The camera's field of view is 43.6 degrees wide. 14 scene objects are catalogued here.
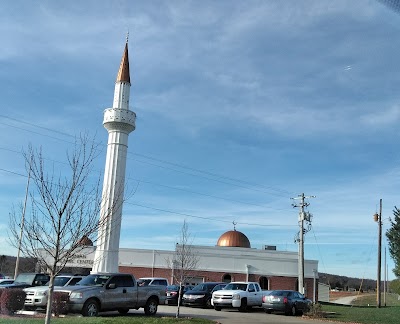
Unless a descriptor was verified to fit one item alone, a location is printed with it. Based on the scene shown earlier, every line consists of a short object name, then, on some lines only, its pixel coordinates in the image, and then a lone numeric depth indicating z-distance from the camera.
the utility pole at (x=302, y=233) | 40.94
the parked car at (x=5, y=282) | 29.18
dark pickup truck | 18.19
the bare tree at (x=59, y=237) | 11.52
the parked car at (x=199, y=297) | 28.42
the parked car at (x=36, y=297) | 19.16
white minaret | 40.88
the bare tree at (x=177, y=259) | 44.27
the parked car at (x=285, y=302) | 25.58
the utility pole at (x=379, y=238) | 45.00
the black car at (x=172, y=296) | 30.72
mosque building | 54.16
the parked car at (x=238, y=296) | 25.92
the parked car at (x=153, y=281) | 31.48
